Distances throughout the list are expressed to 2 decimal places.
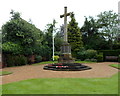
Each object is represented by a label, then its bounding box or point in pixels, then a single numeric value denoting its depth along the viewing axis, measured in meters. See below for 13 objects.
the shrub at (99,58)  25.33
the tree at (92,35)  33.31
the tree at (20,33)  19.77
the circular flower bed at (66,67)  13.68
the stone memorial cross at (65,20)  17.05
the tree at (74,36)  32.09
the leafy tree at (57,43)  30.59
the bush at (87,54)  27.22
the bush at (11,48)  17.00
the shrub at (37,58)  23.86
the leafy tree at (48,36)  28.06
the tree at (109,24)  32.88
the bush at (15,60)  17.73
